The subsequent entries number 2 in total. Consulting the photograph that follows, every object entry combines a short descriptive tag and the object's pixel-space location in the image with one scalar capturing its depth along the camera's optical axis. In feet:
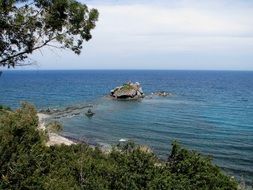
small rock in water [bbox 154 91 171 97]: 473.43
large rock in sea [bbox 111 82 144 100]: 422.41
